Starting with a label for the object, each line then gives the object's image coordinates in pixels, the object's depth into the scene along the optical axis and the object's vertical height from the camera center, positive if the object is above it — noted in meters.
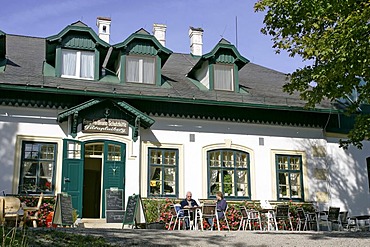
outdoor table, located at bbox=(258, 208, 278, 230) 15.16 -0.02
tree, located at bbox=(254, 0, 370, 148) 10.70 +3.55
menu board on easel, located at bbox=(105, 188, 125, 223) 14.63 +0.18
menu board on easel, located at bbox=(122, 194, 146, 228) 14.35 +0.05
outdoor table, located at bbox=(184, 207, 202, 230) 13.95 -0.04
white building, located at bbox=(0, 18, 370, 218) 15.06 +2.53
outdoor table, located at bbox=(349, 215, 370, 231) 16.12 -0.21
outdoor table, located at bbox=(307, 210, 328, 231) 16.08 -0.12
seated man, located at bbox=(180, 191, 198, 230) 14.66 +0.24
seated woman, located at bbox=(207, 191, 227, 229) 14.76 +0.10
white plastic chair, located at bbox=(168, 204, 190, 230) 14.34 -0.06
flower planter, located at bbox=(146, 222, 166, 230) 14.38 -0.36
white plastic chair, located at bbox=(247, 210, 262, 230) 15.45 -0.17
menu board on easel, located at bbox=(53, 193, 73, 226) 13.40 +0.03
